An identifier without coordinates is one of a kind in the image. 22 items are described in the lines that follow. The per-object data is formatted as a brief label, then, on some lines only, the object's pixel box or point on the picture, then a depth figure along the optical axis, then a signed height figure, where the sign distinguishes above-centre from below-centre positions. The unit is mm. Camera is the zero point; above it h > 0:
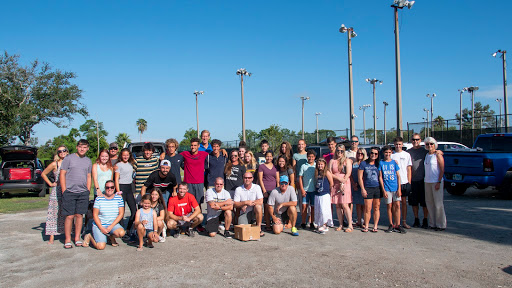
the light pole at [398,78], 14500 +2340
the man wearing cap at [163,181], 7594 -747
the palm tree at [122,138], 73162 +1143
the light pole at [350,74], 20219 +3425
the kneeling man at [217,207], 7734 -1286
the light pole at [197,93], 44691 +5685
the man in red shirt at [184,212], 7570 -1360
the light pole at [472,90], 44594 +5531
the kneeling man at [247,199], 7820 -1161
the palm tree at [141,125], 83375 +3981
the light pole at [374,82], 38250 +5710
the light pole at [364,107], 59000 +5033
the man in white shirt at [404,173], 8023 -709
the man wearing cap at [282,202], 7921 -1253
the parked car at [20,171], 14969 -990
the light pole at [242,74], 34312 +6026
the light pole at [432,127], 26334 +761
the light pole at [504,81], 25442 +3828
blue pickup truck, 11625 -920
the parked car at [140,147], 12353 -113
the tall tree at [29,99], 25641 +3268
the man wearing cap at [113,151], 8273 -149
